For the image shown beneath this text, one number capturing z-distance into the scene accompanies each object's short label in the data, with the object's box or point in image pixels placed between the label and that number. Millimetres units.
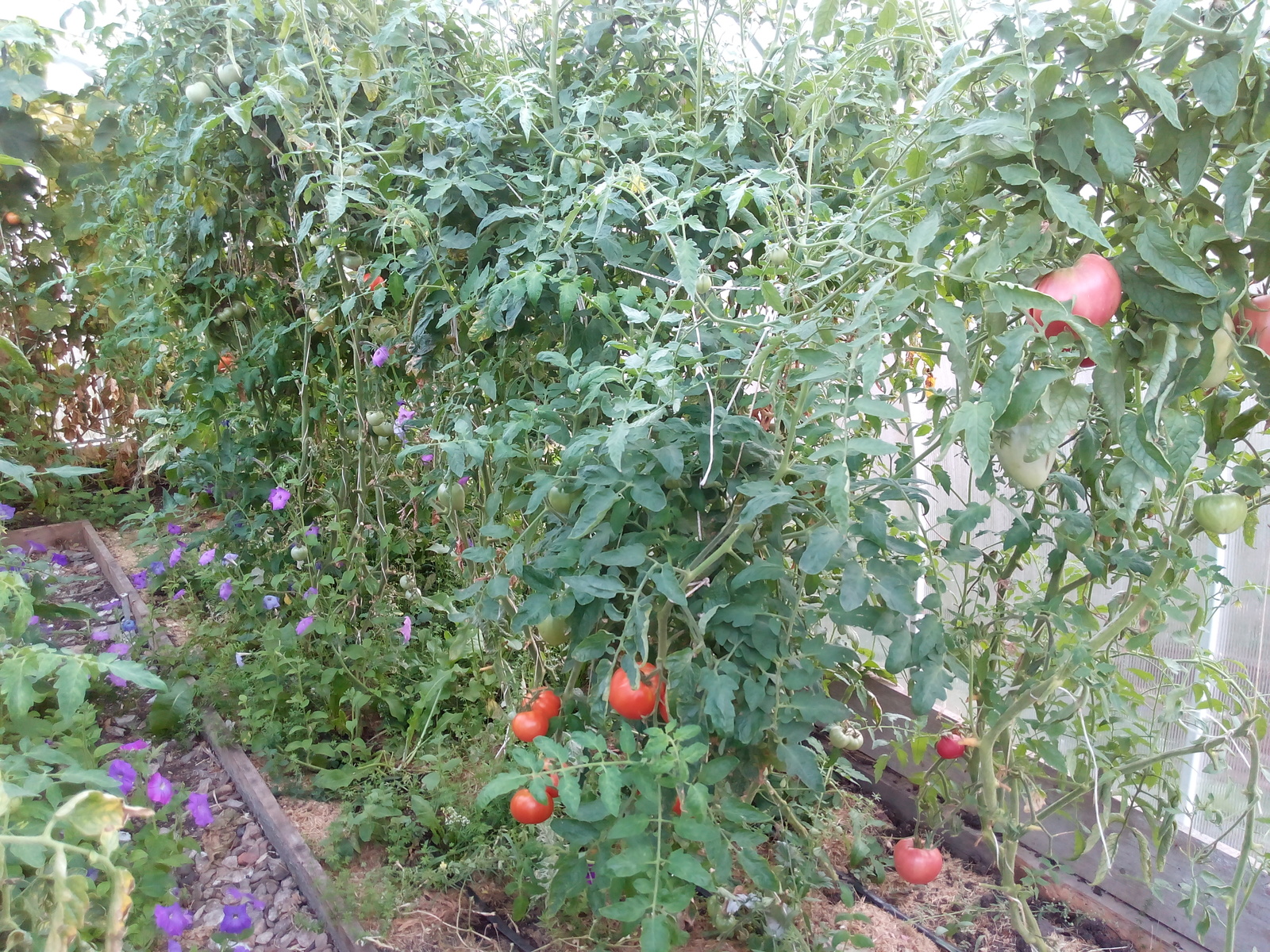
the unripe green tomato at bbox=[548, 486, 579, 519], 1080
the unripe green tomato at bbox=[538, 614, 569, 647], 1116
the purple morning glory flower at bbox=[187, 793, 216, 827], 1522
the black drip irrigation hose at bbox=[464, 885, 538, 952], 1395
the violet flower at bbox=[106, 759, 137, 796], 1389
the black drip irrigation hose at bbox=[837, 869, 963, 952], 1457
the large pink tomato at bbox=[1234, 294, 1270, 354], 710
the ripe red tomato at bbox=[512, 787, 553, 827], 1065
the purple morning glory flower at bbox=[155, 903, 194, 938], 1262
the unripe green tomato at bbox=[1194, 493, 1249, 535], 812
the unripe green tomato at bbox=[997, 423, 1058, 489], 734
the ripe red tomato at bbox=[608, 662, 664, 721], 985
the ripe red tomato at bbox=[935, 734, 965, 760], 1323
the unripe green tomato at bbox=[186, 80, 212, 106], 1664
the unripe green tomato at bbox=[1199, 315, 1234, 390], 703
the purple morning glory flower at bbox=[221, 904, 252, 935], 1325
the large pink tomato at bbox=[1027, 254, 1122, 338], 673
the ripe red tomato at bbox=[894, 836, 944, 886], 1432
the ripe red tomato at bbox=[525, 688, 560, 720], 1189
